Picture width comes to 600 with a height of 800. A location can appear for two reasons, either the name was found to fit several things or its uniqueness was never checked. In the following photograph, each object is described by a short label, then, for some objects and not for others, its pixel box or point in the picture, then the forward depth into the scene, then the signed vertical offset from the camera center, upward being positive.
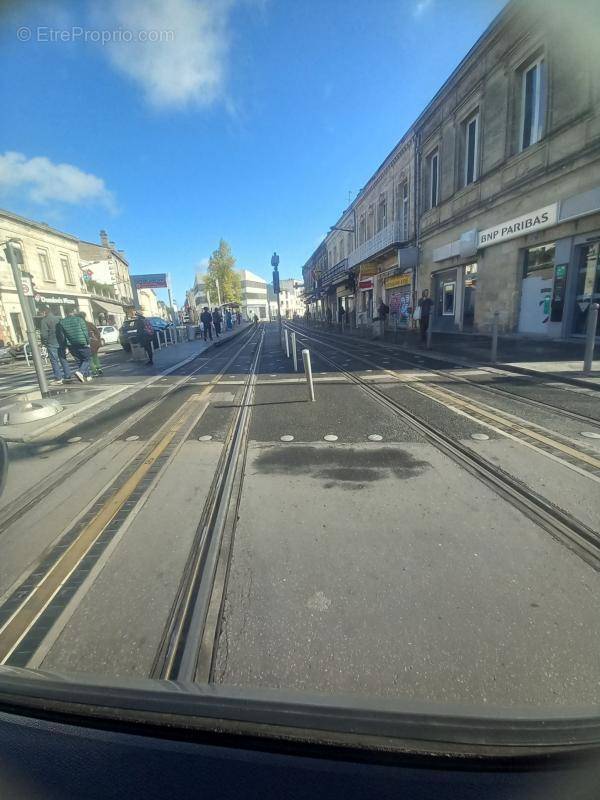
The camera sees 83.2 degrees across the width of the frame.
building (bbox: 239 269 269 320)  87.06 +6.35
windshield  1.69 -1.63
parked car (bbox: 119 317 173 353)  16.10 -0.16
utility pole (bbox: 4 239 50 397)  6.19 +0.48
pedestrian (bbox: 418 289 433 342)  13.23 -0.16
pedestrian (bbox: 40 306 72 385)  8.93 -0.29
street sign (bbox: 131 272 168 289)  37.31 +5.04
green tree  57.31 +7.73
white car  24.59 -0.29
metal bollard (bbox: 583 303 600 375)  6.39 -0.84
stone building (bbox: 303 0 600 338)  9.81 +4.24
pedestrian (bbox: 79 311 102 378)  10.10 -0.34
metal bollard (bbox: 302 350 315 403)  6.30 -1.05
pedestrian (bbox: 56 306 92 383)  8.80 -0.08
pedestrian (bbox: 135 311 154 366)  12.27 -0.22
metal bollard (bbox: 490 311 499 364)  8.92 -1.07
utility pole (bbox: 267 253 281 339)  17.80 +2.64
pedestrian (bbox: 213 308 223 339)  25.70 +0.08
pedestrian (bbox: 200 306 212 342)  22.75 +0.18
